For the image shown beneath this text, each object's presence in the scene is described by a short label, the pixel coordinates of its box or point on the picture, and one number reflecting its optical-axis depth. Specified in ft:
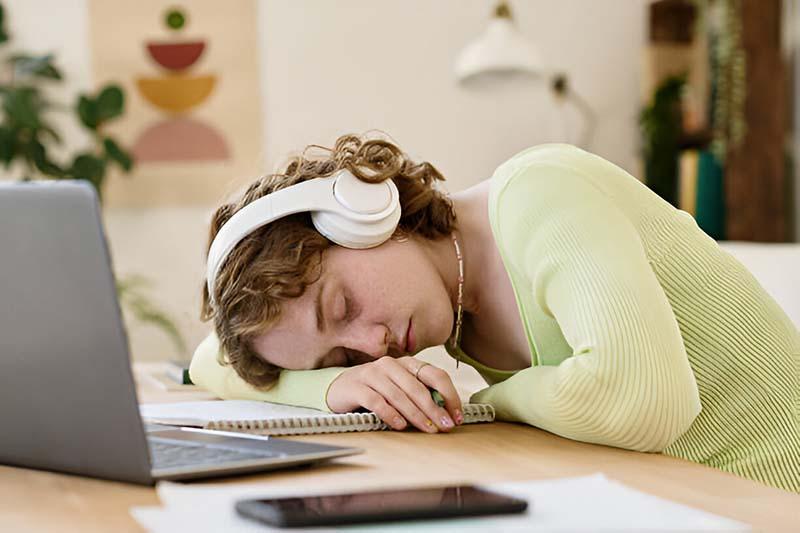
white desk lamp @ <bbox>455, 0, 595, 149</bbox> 15.47
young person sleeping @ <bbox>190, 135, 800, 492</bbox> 5.19
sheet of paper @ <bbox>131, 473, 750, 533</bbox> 4.00
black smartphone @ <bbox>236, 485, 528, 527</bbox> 4.01
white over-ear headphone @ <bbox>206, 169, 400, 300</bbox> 5.68
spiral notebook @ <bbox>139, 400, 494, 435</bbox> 5.31
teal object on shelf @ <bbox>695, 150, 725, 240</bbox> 15.14
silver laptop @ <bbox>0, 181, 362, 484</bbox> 4.20
